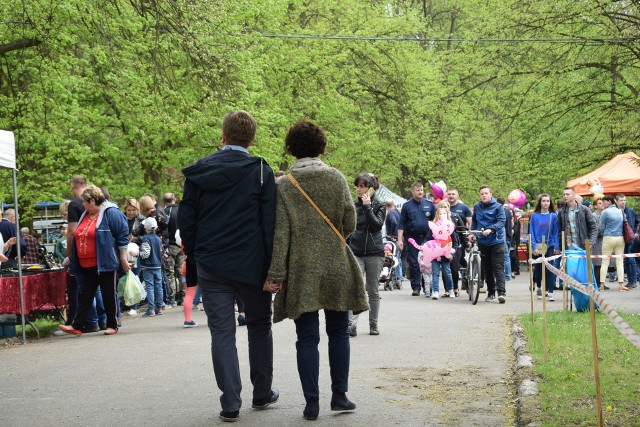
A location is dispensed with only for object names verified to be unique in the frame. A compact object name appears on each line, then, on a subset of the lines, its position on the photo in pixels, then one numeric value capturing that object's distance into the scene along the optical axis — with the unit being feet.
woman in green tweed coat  23.32
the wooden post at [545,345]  31.35
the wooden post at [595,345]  19.80
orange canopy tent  92.48
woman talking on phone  40.47
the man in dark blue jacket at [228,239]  23.38
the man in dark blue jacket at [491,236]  58.34
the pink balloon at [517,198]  90.68
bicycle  57.52
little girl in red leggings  46.39
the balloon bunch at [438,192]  73.15
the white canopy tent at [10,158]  41.55
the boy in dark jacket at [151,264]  54.34
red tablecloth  42.70
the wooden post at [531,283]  40.16
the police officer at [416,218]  65.00
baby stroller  68.95
